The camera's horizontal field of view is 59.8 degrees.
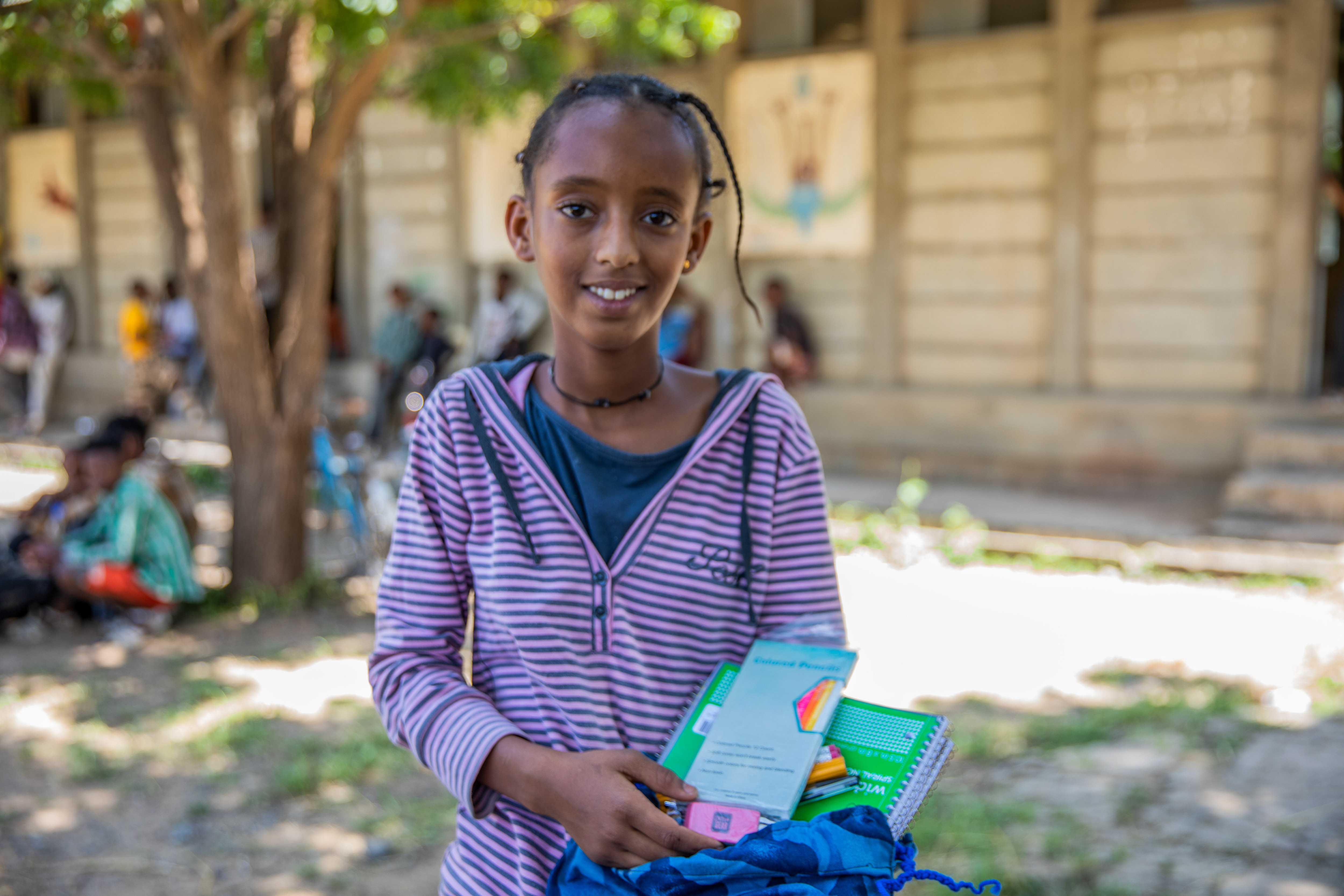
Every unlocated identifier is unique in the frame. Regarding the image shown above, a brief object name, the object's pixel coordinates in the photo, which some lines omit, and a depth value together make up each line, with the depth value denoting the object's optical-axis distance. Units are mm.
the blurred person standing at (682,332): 10000
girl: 1452
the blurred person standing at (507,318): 10586
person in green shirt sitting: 5730
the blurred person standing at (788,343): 9914
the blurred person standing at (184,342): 12305
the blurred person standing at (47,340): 13758
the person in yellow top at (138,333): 12680
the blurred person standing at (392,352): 10930
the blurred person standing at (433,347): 10789
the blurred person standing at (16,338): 13633
